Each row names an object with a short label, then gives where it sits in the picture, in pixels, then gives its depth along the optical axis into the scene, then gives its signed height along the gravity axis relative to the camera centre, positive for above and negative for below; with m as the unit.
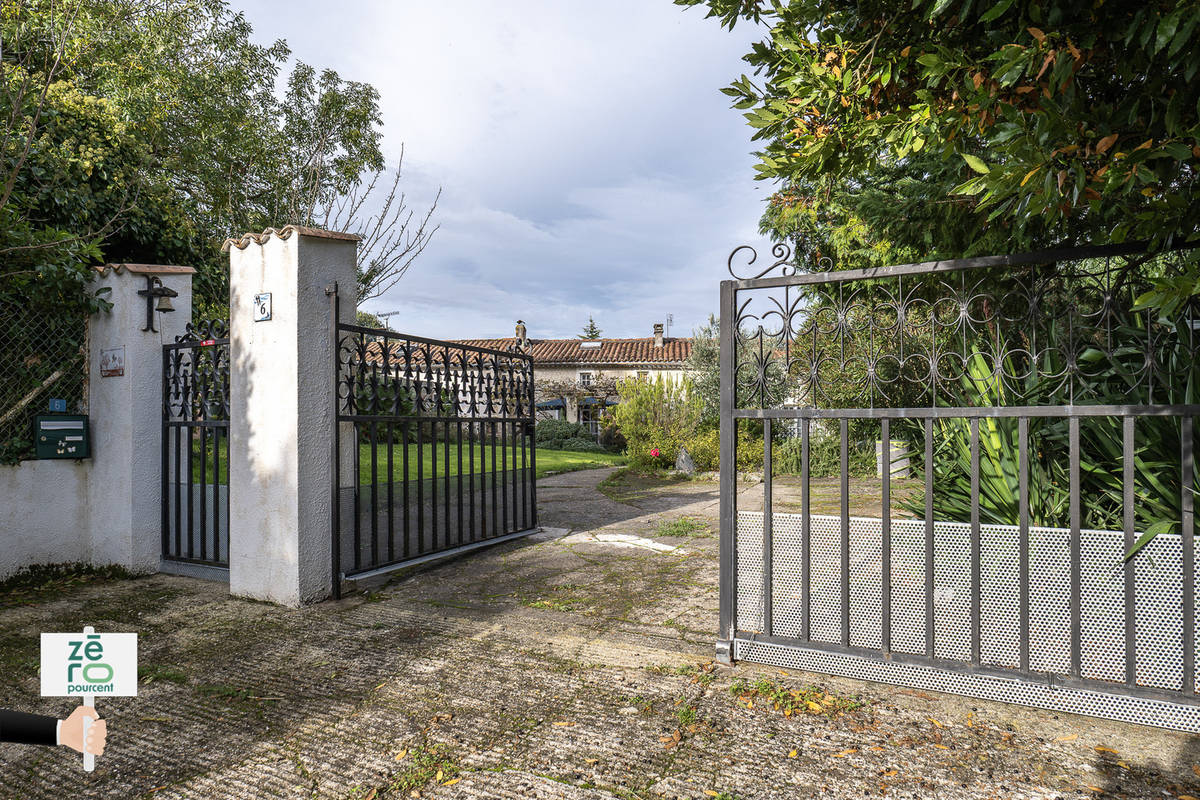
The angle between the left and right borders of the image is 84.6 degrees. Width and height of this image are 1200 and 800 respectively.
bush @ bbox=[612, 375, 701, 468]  13.97 -0.35
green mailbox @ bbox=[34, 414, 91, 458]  5.18 -0.25
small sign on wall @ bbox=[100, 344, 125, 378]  5.32 +0.34
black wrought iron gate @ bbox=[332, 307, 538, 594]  4.76 -0.14
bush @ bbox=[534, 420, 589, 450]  24.69 -1.06
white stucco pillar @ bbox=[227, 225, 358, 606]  4.39 -0.07
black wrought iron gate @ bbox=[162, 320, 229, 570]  5.05 -0.28
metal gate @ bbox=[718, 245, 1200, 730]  2.68 -0.60
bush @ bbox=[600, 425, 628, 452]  24.66 -1.44
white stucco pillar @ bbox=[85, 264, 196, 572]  5.28 -0.17
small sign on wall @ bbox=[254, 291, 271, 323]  4.51 +0.67
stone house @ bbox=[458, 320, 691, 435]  30.77 +1.77
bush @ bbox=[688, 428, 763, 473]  13.74 -1.06
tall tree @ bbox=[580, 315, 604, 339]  61.74 +6.86
